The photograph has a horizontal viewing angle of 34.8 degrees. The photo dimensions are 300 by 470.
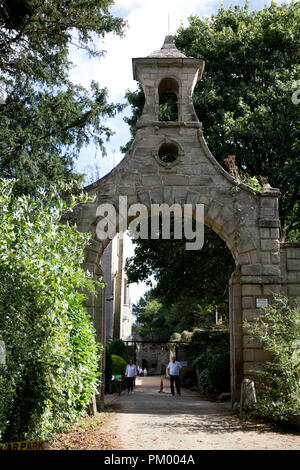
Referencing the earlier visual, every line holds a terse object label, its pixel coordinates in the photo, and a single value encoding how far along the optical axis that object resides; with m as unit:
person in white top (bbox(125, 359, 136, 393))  18.59
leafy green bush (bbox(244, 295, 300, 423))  8.55
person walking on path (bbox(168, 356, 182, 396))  15.97
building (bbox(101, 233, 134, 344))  29.47
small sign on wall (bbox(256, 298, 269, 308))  10.54
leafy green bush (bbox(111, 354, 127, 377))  20.38
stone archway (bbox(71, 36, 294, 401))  10.66
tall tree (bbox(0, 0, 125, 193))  14.13
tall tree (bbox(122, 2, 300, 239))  15.88
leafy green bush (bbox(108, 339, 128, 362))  23.20
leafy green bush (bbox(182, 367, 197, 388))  22.08
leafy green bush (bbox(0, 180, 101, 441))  6.30
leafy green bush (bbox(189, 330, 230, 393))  15.50
